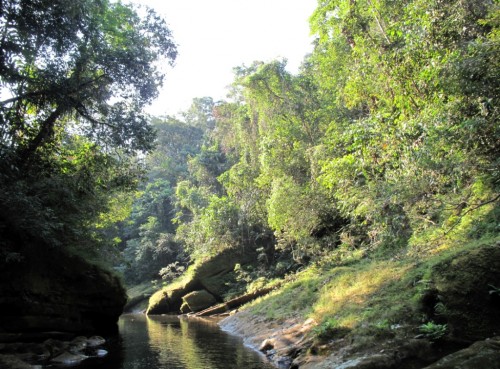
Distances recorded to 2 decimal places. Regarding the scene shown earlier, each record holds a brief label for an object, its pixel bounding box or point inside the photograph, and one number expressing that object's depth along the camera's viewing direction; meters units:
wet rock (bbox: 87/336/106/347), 14.35
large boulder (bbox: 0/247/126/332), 12.31
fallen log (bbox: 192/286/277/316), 23.08
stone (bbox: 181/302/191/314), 28.42
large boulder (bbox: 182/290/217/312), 27.97
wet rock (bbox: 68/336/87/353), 12.80
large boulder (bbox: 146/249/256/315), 29.30
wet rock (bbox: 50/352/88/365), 11.39
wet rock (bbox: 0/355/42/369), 9.54
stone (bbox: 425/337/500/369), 4.59
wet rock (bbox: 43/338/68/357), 12.18
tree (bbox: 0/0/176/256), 10.34
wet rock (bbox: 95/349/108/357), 12.77
